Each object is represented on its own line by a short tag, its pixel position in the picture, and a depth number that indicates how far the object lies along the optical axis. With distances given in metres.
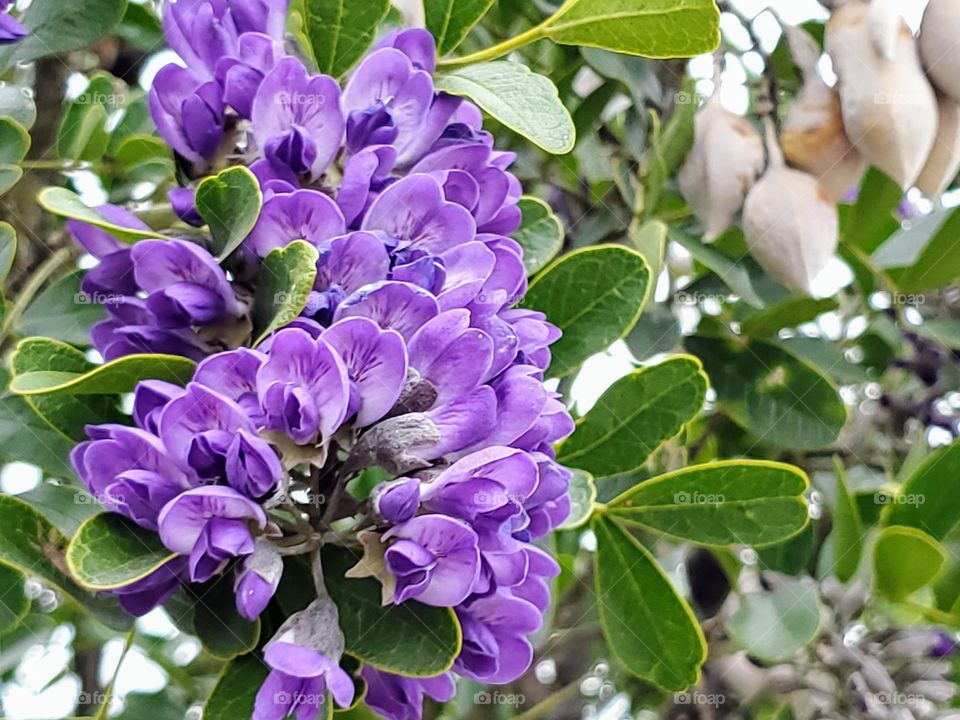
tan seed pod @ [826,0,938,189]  0.23
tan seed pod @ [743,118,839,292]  0.24
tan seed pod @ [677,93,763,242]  0.24
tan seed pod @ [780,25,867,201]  0.24
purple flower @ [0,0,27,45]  0.18
